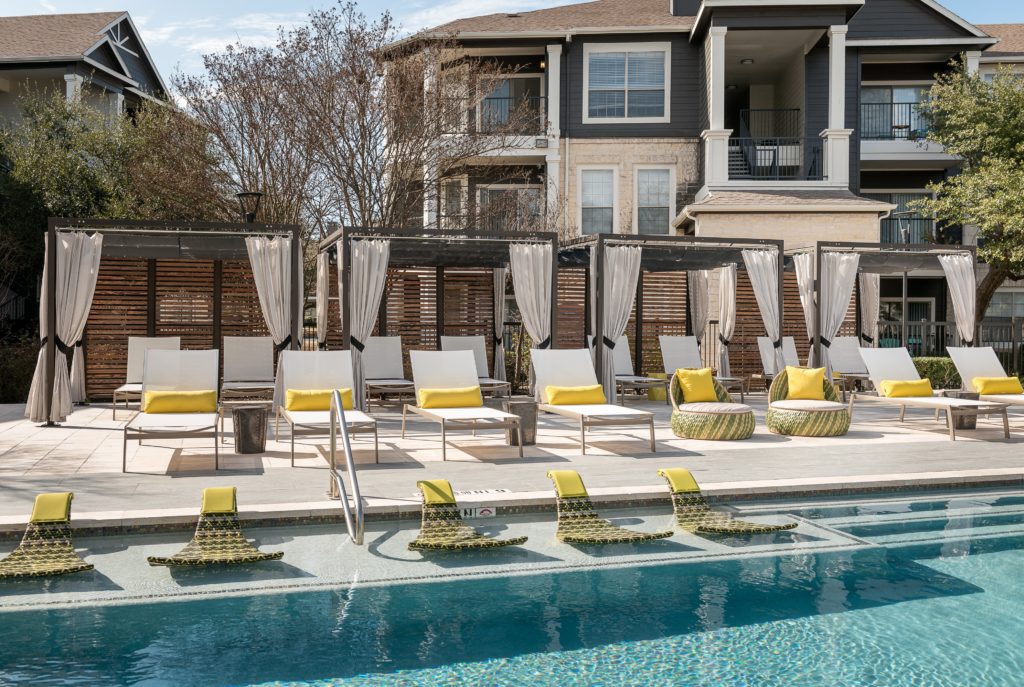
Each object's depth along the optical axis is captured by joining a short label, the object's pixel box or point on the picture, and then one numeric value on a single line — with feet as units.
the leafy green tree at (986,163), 62.59
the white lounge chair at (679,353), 48.08
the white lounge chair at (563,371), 31.86
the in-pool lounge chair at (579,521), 18.85
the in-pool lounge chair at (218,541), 16.75
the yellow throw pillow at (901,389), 36.22
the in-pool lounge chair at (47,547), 16.02
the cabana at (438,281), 37.19
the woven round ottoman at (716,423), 32.12
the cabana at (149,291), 34.12
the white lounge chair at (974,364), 38.29
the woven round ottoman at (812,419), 33.32
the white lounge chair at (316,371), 30.55
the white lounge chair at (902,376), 33.22
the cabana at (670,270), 40.42
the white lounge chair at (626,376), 44.88
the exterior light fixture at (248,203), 57.25
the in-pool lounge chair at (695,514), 19.72
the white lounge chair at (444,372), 31.42
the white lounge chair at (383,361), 43.60
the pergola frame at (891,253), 44.55
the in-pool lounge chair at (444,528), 18.13
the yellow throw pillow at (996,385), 36.94
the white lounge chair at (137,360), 37.47
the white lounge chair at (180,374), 27.37
